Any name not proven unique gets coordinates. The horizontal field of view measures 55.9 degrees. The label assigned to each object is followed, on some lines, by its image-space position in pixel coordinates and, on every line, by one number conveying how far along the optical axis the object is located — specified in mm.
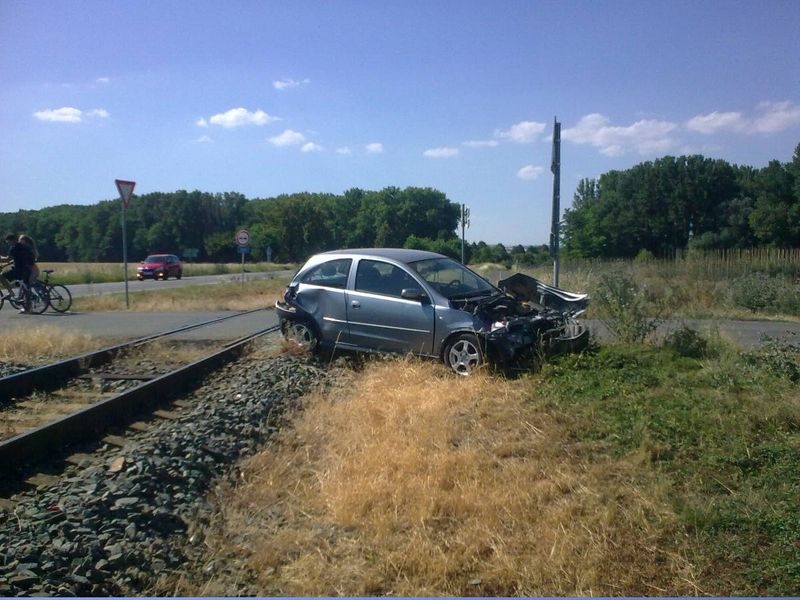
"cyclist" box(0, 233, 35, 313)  18391
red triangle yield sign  19547
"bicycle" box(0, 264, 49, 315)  19422
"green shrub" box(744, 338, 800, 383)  7824
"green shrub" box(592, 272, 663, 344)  10031
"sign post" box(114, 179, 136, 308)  19531
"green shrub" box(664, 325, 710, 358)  9383
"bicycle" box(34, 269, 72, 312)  19859
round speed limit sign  33625
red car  49031
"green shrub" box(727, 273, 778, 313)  19297
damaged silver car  9320
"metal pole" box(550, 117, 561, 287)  12281
